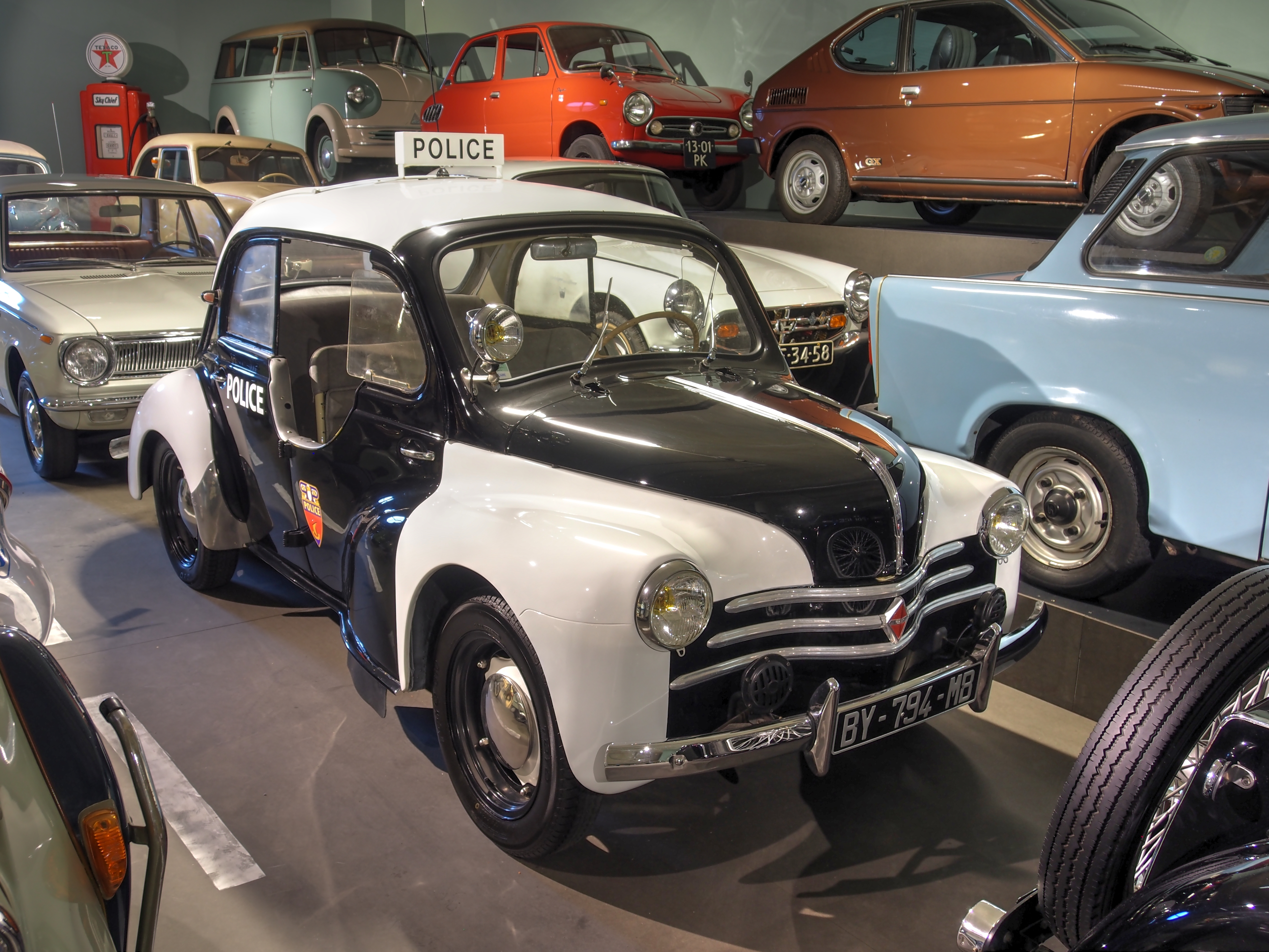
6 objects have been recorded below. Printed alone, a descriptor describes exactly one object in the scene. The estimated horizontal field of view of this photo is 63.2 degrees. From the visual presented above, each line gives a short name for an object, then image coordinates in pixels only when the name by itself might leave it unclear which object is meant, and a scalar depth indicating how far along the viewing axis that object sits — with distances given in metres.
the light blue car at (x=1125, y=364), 3.23
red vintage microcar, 8.00
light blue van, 10.94
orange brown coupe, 5.59
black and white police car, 2.29
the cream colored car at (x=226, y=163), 10.00
